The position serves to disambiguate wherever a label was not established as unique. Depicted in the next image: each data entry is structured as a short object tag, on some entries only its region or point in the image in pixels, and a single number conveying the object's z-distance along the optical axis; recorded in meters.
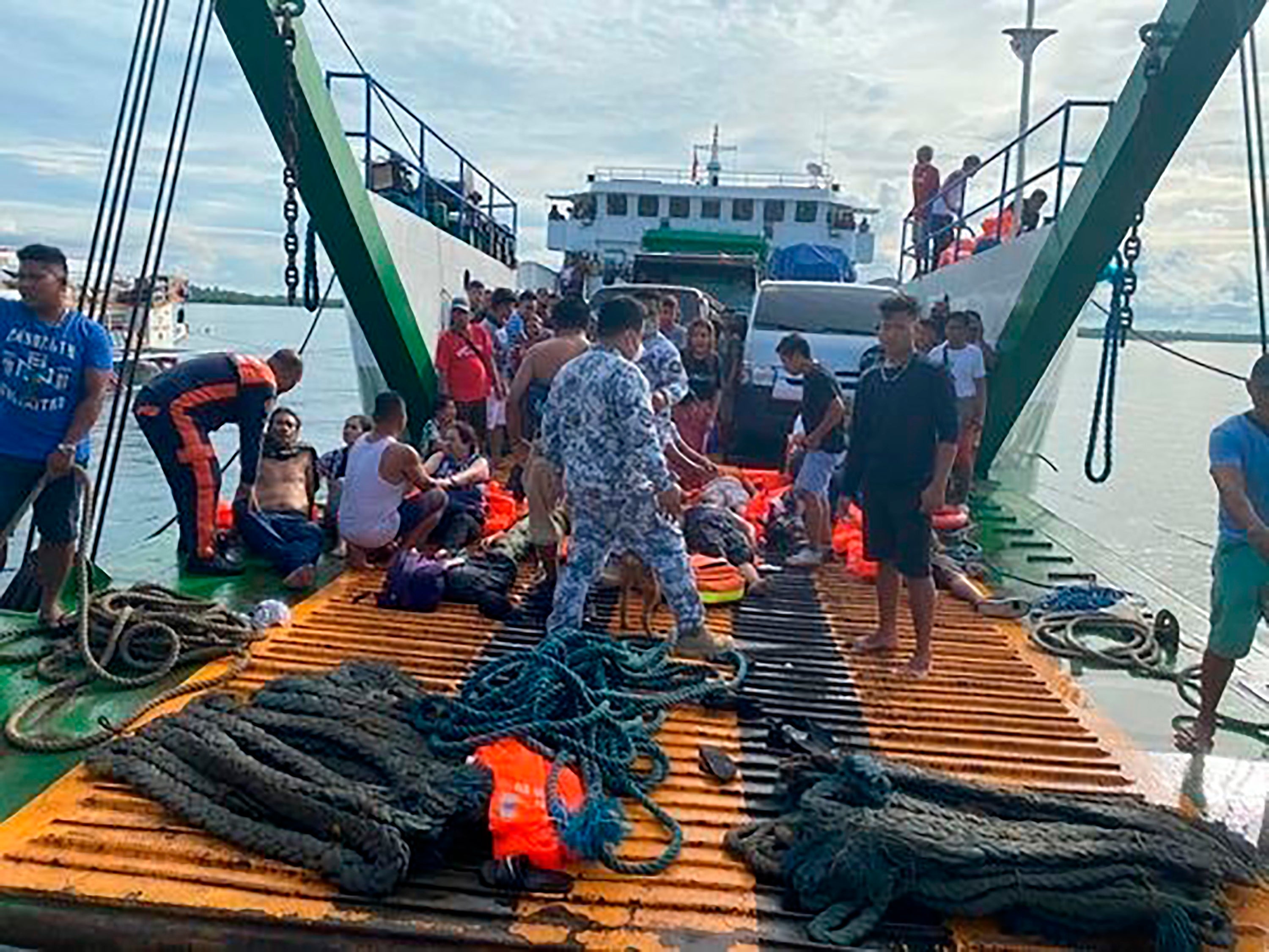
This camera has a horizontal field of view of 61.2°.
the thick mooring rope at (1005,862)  2.87
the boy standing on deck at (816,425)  7.08
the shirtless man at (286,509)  6.22
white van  11.64
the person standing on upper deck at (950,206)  13.77
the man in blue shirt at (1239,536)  4.03
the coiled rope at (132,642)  4.25
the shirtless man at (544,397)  5.74
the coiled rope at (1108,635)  5.26
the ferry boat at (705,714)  2.81
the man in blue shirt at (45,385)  4.66
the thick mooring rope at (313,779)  3.03
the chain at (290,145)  6.05
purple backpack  5.64
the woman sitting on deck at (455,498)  6.62
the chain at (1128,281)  6.18
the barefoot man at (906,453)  4.89
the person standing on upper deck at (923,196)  15.55
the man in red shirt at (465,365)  9.80
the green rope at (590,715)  3.21
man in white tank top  6.18
